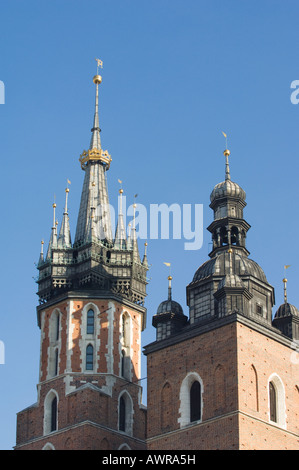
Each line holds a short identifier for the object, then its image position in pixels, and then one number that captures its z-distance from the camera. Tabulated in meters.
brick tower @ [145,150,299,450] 66.19
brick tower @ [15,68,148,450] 73.75
